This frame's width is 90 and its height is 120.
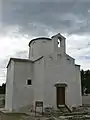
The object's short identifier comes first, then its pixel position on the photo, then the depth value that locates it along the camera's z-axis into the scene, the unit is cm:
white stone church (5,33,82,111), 2006
